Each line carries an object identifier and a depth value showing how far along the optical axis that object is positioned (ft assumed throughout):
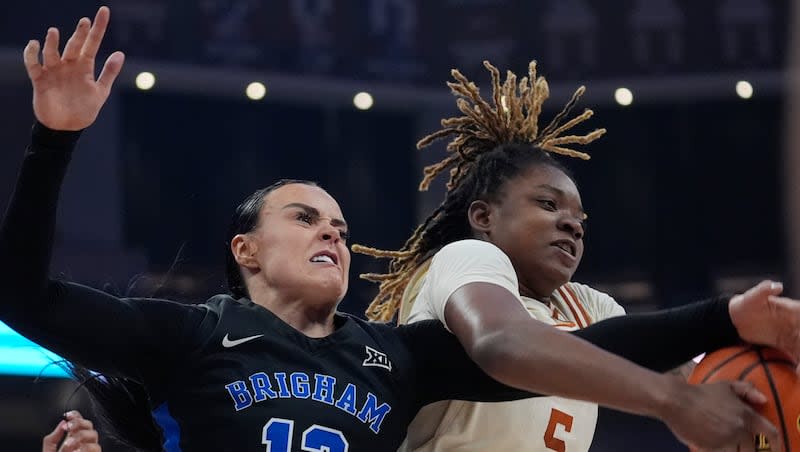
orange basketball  16.03
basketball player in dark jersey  15.80
